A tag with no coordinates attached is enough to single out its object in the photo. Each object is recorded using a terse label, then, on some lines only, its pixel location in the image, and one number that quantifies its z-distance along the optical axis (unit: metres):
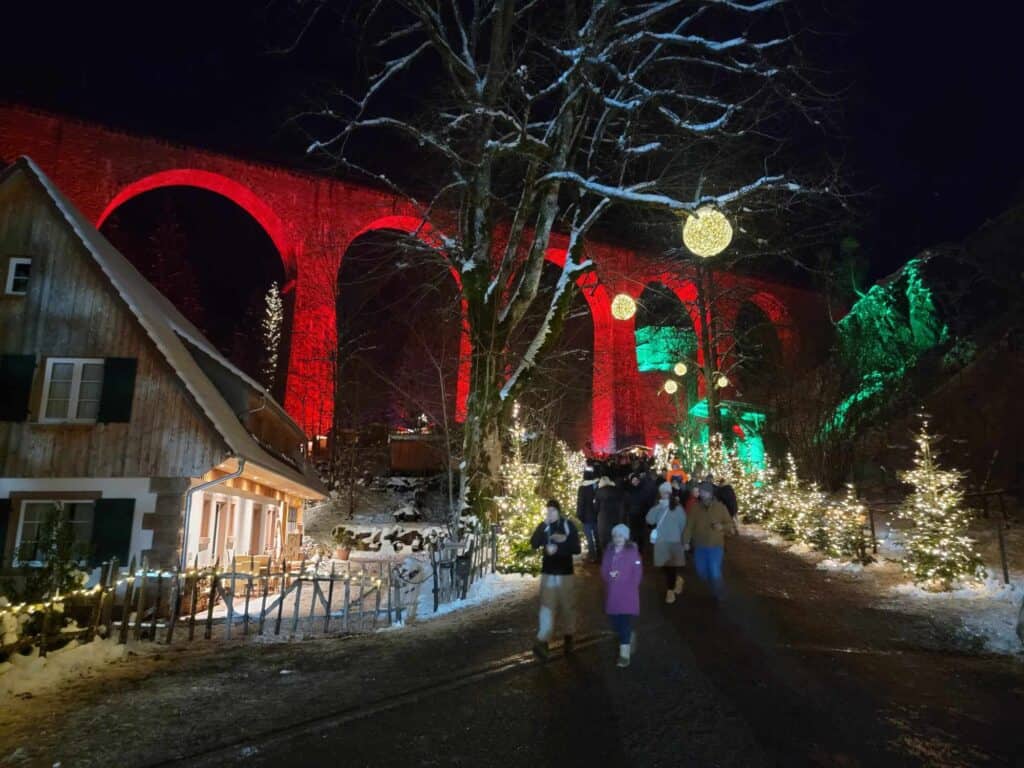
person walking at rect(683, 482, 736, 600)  10.10
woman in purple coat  6.82
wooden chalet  13.19
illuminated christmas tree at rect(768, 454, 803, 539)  17.31
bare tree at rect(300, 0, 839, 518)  14.82
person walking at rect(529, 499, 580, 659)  7.29
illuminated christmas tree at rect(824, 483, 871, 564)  13.76
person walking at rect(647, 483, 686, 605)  10.23
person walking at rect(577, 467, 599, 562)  13.86
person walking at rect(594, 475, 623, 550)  13.41
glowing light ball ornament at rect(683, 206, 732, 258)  11.97
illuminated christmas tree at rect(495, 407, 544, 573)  13.94
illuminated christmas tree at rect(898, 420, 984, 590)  10.70
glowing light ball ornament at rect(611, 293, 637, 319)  18.58
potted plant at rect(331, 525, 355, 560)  22.72
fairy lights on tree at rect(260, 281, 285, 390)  43.16
